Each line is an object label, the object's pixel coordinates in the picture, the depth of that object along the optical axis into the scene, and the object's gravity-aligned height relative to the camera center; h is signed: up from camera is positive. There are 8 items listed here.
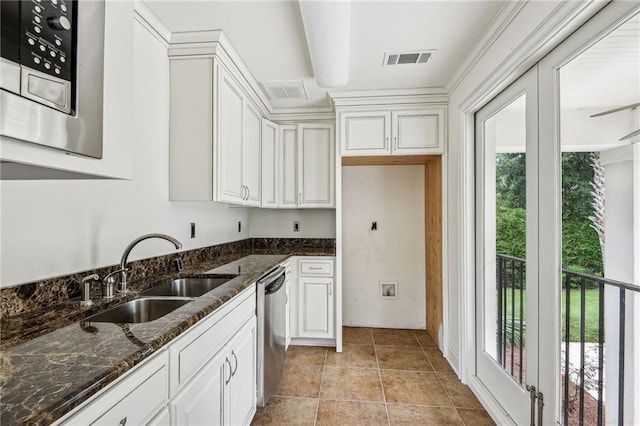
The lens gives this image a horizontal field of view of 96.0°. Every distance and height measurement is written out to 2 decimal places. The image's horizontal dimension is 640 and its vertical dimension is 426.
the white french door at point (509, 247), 1.58 -0.21
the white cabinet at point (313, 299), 2.93 -0.87
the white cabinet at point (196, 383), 0.72 -0.58
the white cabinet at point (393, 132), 2.80 +0.82
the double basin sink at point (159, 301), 1.22 -0.44
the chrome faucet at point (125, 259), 1.41 -0.23
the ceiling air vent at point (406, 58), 2.19 +1.22
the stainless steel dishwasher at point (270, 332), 1.84 -0.82
